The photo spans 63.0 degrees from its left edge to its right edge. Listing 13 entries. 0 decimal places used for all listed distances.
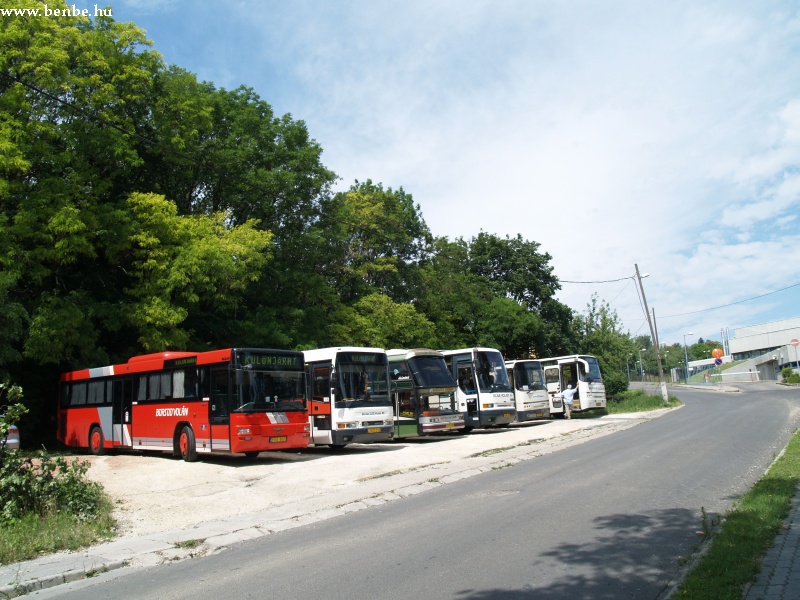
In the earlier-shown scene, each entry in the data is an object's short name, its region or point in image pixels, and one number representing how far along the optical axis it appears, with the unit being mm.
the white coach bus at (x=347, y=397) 18953
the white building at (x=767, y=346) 73875
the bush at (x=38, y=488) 9617
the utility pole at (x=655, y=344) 37875
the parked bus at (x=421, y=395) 23125
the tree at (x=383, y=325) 35000
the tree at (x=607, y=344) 49250
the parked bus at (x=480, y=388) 25375
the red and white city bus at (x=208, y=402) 16188
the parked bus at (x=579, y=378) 32756
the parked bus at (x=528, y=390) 29188
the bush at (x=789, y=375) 52753
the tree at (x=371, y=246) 38000
